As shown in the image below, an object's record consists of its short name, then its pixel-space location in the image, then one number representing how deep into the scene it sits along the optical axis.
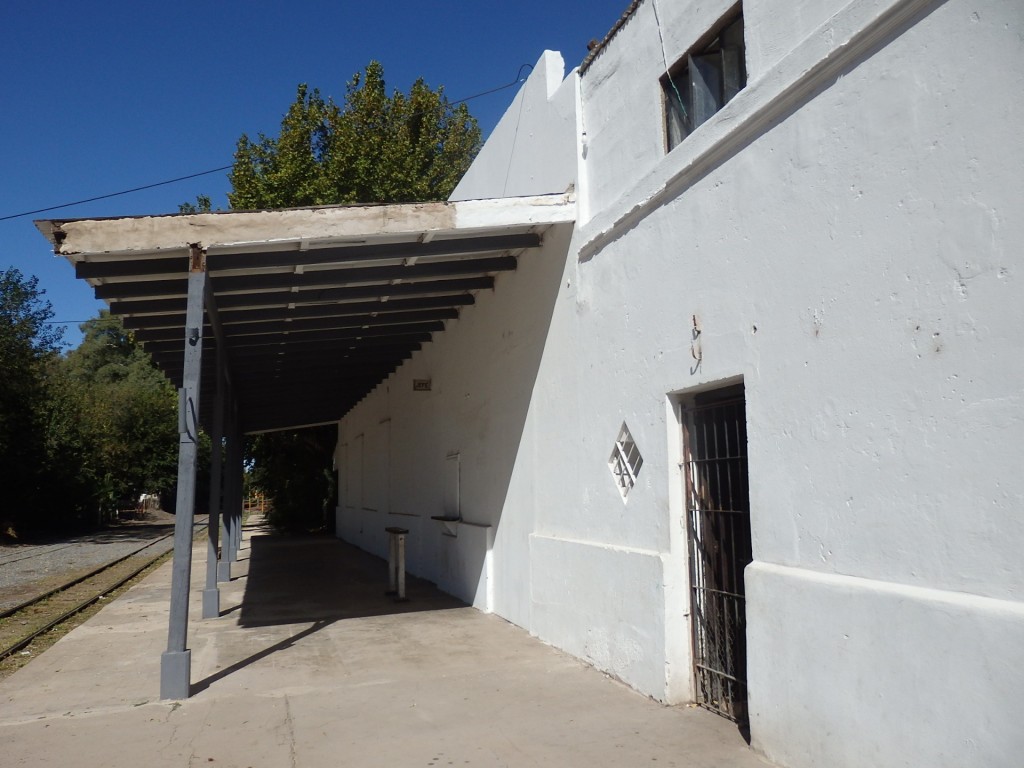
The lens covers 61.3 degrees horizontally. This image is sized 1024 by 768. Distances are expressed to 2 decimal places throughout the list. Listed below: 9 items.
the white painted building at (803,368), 3.47
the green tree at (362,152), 25.91
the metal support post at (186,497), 6.52
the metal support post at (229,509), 13.86
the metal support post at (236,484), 14.54
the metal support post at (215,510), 10.76
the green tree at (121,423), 36.94
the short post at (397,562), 11.41
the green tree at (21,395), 27.05
